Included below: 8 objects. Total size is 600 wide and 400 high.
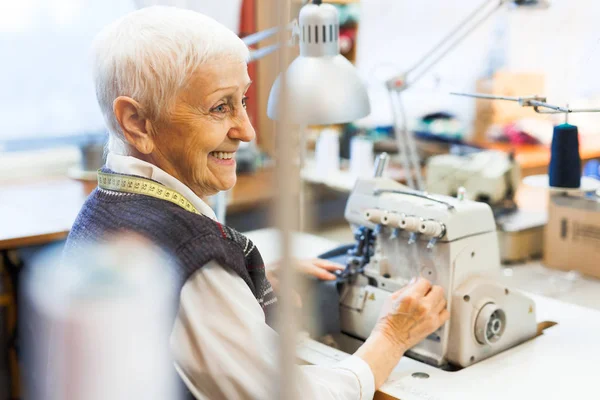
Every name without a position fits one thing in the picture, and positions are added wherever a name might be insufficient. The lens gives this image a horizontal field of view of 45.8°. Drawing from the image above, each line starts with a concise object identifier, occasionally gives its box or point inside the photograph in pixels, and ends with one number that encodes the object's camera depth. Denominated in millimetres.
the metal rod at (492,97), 1598
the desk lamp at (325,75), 1487
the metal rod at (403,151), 2094
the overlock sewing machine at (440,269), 1414
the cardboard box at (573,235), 1981
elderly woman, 1070
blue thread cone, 1603
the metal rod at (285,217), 554
